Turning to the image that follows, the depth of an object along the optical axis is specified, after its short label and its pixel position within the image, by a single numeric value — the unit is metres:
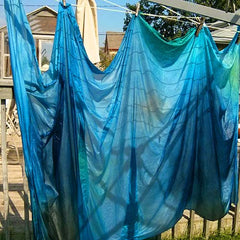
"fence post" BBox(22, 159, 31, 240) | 2.49
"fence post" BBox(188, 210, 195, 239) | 3.12
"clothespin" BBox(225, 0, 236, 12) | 2.70
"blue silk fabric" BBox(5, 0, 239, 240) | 2.19
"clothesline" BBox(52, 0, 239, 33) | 2.26
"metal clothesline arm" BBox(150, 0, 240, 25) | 2.42
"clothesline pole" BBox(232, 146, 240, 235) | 3.30
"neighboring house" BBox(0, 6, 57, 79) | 11.72
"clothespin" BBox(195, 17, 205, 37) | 2.52
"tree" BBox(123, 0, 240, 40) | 27.56
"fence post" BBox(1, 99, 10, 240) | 2.38
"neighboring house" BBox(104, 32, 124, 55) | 25.06
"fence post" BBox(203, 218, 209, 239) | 3.19
